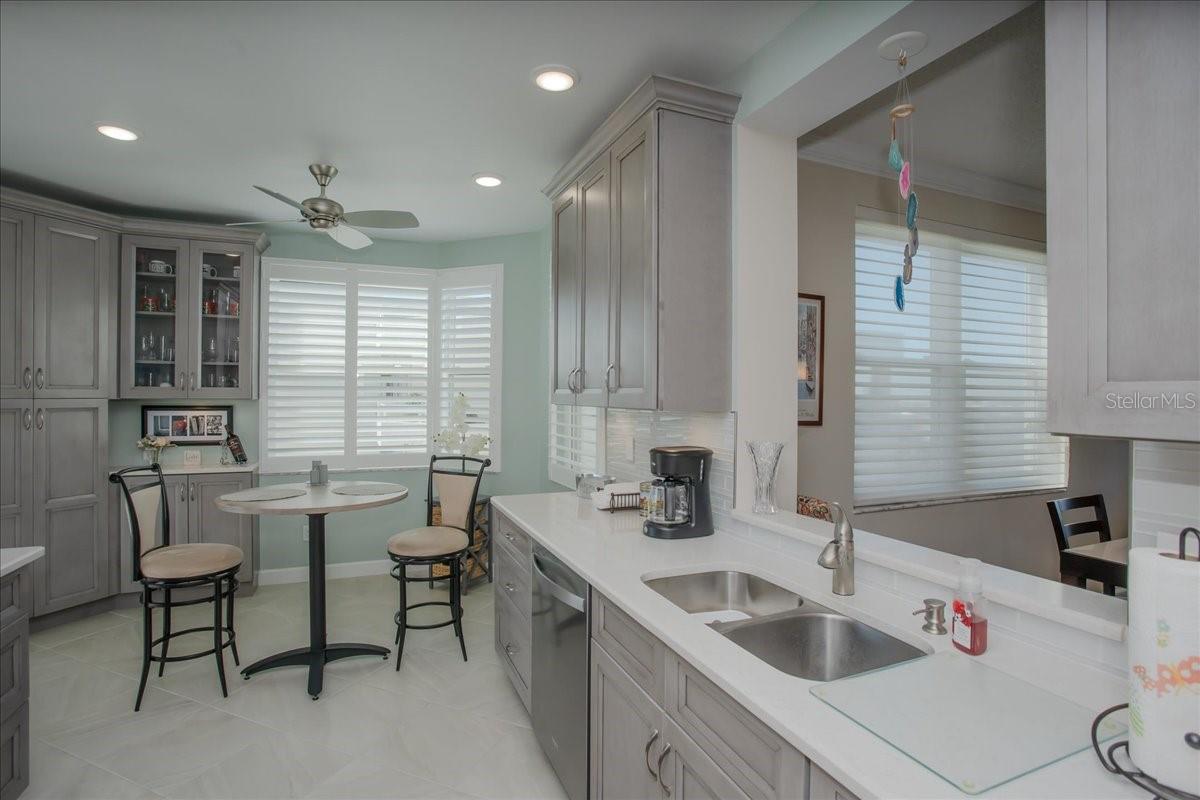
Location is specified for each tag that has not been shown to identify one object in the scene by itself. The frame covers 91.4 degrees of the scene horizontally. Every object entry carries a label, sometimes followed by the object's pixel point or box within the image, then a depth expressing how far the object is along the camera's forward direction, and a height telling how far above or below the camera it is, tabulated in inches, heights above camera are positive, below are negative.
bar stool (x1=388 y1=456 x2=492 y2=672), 120.9 -29.9
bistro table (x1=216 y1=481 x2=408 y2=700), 108.2 -26.9
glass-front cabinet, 151.0 +21.3
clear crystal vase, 82.8 -10.2
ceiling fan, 114.7 +36.7
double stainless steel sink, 53.8 -23.0
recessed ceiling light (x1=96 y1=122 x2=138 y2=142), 103.8 +48.2
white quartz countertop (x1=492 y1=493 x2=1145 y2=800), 32.5 -20.4
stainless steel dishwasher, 70.9 -35.6
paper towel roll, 30.4 -14.0
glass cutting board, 33.8 -20.6
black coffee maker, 85.1 -13.5
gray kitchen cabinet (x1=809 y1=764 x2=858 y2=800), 34.2 -23.0
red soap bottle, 47.6 -17.4
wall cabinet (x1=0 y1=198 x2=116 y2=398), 127.3 +21.5
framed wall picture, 111.8 +8.6
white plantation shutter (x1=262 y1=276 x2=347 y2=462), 168.6 +9.0
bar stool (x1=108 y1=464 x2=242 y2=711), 105.4 -30.6
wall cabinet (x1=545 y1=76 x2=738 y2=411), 82.0 +22.5
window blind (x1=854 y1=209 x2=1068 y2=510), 121.5 +7.3
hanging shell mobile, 68.2 +26.8
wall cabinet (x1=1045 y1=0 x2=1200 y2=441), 30.6 +10.4
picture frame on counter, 158.2 -6.5
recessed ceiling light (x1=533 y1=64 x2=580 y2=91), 84.0 +47.6
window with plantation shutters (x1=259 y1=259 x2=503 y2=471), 169.5 +12.2
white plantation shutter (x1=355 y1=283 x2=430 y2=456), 177.0 +9.5
